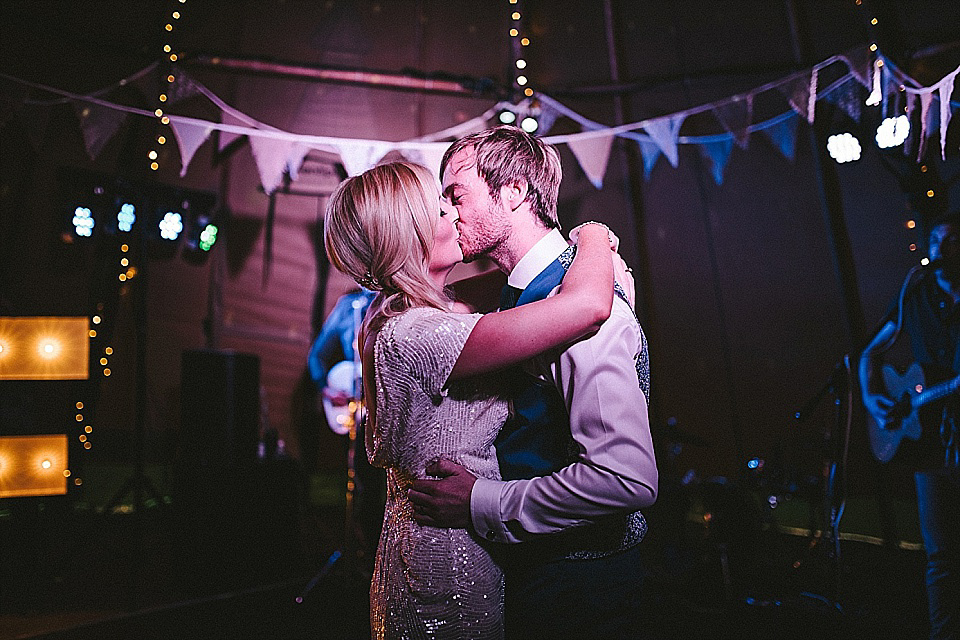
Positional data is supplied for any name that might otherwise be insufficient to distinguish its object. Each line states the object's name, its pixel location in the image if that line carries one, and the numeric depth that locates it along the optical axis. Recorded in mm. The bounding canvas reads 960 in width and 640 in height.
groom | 1106
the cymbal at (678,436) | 4246
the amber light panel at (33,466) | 3246
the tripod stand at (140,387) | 3536
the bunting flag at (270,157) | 4574
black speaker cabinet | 3838
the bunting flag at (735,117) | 4594
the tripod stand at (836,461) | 3125
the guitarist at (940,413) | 2609
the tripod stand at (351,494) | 3721
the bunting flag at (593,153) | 4863
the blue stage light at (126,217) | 3992
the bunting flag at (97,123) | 4148
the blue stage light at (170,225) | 4309
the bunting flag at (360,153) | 4559
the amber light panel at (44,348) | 3229
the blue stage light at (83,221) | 4074
